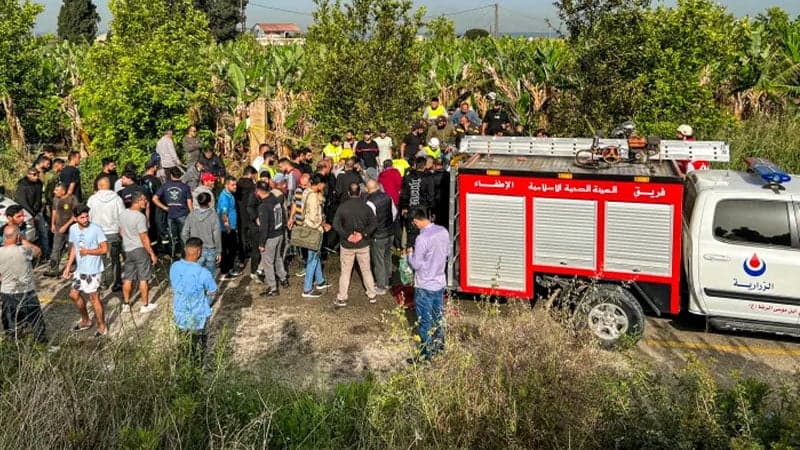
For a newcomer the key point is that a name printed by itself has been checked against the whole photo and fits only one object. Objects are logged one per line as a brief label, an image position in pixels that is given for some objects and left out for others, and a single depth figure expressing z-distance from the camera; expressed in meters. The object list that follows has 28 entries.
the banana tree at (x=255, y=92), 20.27
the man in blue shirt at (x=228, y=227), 11.43
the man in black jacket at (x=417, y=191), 11.19
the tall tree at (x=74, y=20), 62.91
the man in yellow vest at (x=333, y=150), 14.55
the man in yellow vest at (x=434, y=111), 16.95
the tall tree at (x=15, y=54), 18.12
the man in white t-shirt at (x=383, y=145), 15.39
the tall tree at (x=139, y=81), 15.95
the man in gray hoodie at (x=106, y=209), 10.35
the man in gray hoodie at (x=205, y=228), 10.16
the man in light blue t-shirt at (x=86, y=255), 8.95
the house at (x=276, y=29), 119.12
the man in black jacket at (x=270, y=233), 10.56
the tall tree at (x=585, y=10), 13.38
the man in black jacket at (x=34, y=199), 12.01
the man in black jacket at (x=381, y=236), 10.52
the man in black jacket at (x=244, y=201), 11.80
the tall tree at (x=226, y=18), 74.50
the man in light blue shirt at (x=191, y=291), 7.46
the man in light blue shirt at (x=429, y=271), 8.15
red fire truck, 8.33
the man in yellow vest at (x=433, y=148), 14.09
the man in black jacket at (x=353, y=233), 10.09
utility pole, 65.07
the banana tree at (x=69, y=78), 20.69
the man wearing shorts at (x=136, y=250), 9.70
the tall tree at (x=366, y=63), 14.81
